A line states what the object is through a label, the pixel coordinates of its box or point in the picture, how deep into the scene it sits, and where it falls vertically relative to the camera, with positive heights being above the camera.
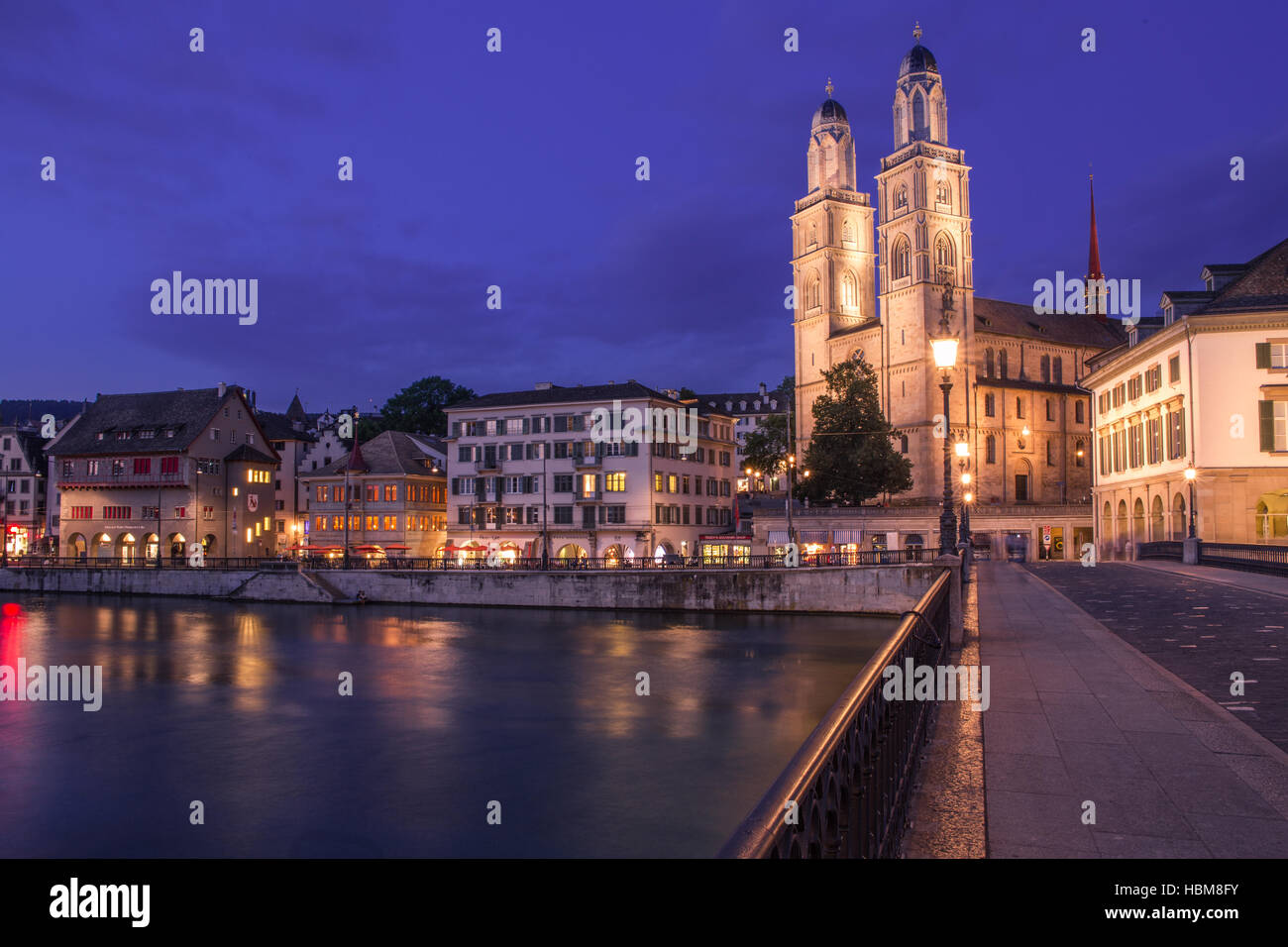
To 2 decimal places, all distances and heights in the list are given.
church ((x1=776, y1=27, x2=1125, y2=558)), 93.00 +18.37
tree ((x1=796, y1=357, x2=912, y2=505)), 76.81 +4.85
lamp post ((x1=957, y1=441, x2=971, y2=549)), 35.38 -0.41
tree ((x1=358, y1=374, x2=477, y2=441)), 105.44 +13.10
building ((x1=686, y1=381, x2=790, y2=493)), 143.50 +17.23
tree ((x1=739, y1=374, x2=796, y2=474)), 90.00 +6.44
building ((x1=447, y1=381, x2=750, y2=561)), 75.44 +3.27
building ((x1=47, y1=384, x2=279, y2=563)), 82.06 +4.29
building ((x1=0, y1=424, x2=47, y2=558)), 97.31 +3.56
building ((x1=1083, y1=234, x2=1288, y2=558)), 42.38 +4.91
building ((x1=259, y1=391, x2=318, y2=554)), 94.31 +4.39
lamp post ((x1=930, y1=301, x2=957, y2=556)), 20.28 +3.25
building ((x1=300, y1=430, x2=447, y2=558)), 81.12 +1.59
